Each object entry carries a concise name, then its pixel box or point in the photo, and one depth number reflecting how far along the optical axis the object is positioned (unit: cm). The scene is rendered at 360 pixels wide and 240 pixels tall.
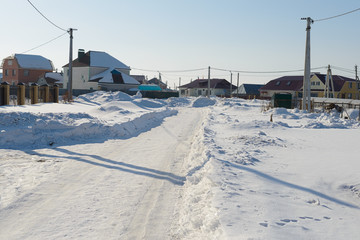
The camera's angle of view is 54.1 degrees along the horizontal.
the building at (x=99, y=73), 5747
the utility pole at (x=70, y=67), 3256
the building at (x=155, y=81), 13138
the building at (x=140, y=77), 12276
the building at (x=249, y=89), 8975
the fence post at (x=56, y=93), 2752
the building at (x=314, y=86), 6975
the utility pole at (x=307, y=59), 2652
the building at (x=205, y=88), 8762
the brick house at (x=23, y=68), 6775
